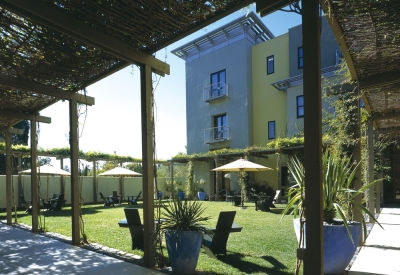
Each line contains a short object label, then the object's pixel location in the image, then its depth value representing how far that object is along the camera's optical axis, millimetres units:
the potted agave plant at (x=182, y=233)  4129
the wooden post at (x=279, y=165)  16162
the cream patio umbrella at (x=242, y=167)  12789
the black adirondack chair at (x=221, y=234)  4918
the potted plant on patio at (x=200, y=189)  19481
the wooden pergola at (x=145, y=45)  2818
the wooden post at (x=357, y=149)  5632
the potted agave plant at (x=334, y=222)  3969
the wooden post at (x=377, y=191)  9629
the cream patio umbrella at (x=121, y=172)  15812
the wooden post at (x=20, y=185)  15258
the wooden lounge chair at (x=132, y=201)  16089
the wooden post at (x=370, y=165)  8000
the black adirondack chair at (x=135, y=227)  5426
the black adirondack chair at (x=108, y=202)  15570
